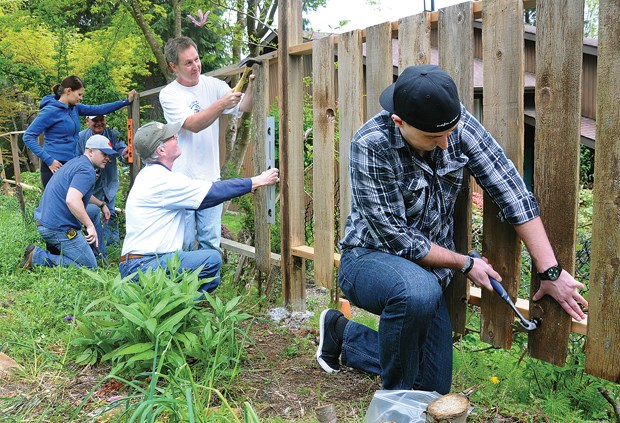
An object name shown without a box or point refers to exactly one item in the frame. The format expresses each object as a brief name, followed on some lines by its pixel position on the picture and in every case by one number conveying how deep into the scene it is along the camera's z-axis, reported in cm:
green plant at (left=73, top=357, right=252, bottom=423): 203
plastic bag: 254
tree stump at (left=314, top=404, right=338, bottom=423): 231
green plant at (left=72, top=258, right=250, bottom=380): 321
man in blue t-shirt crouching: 573
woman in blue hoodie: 671
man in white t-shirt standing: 474
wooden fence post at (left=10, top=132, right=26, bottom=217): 973
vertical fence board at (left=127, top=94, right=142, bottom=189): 715
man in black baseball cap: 267
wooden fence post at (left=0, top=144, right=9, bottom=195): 1534
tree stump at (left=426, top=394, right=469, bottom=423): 213
